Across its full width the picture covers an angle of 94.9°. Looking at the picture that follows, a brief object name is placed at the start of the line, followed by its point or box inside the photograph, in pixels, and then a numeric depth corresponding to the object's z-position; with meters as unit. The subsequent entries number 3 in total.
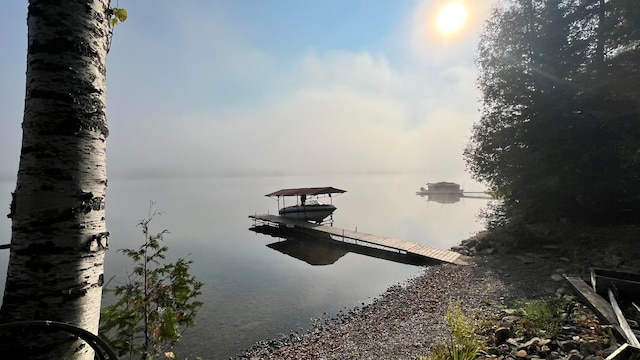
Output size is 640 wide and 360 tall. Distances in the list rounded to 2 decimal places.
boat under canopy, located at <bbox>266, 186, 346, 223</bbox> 29.14
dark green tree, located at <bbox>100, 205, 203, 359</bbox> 3.71
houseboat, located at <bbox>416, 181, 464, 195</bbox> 76.06
